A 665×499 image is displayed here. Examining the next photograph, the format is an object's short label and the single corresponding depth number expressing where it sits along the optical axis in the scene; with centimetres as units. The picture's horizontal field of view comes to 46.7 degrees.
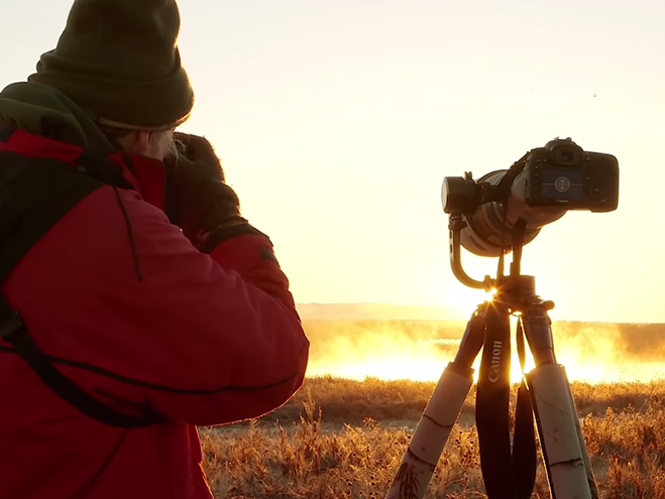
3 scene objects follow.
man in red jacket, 121
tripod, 205
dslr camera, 195
